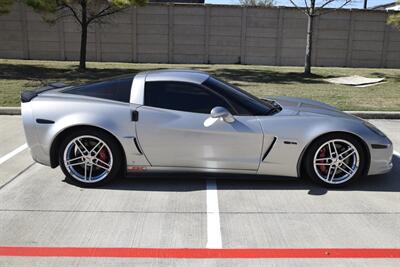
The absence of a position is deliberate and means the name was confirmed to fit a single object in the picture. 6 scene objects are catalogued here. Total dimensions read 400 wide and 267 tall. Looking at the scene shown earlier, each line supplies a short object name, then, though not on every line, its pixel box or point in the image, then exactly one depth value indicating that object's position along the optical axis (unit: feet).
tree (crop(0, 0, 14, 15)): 47.54
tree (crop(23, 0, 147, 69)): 48.52
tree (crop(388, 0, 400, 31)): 53.14
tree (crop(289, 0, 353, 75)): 54.19
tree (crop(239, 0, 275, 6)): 162.59
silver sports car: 14.88
